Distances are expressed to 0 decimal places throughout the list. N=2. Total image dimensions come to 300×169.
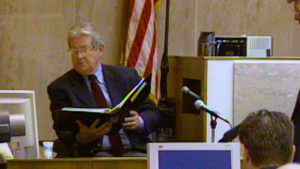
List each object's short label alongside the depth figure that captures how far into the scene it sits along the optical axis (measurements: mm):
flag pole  9701
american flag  10052
